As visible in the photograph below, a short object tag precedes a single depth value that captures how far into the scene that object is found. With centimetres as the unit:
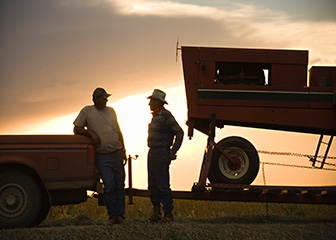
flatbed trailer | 1123
